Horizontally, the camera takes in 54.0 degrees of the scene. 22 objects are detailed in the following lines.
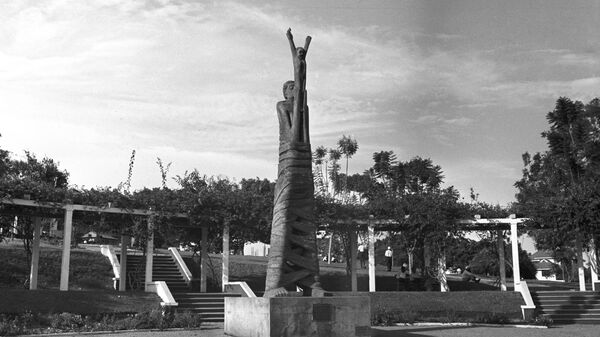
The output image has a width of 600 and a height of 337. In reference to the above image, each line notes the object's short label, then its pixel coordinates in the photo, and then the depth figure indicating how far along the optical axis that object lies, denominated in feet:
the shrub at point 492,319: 61.26
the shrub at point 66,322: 50.10
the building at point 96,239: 139.89
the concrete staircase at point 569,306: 67.10
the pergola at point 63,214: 66.90
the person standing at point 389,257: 100.27
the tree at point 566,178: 79.30
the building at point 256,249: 168.36
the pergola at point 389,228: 82.17
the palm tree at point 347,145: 175.83
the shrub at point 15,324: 45.49
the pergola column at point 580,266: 81.35
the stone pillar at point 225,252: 77.41
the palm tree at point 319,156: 175.13
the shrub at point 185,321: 52.69
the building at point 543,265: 252.44
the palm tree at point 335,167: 170.50
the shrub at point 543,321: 60.75
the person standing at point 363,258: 163.48
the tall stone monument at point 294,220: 41.78
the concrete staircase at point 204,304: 63.89
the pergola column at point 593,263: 84.07
